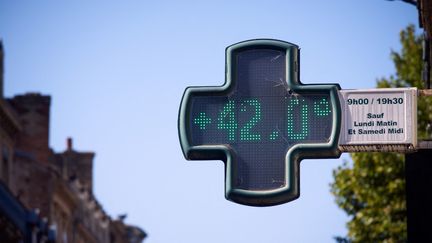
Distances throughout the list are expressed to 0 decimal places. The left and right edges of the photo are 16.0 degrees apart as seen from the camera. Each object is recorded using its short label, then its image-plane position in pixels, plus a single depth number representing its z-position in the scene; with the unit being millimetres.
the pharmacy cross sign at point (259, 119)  12328
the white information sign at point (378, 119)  12438
